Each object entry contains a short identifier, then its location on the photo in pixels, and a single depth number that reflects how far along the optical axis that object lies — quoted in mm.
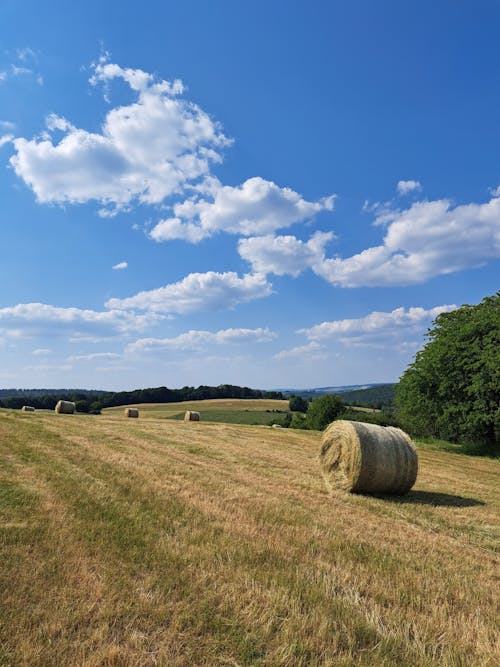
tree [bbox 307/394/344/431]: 51125
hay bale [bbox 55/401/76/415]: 35062
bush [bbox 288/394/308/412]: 88750
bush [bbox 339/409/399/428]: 45200
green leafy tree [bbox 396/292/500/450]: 23750
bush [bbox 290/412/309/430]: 53719
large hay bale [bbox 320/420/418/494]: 10172
